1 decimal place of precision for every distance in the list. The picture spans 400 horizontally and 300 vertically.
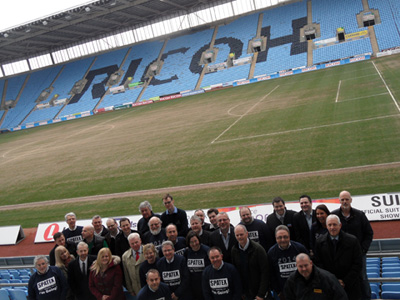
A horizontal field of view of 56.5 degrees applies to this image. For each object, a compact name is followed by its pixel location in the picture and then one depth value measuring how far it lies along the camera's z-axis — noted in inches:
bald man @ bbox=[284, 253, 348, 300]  201.0
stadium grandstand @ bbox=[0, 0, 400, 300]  2230.6
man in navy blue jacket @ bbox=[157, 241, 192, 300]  250.5
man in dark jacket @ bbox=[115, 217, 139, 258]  310.7
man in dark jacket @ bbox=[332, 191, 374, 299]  263.1
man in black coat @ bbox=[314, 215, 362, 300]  226.8
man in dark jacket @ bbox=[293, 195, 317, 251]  284.5
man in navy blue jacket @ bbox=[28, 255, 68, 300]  268.1
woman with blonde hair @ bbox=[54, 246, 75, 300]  287.3
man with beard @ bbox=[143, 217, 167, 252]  299.1
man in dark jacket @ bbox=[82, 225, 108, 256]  313.1
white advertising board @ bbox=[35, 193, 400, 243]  450.9
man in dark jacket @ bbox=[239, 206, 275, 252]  278.5
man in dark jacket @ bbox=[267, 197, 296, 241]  293.7
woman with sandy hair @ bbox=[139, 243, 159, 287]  253.1
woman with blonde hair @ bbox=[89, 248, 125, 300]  259.0
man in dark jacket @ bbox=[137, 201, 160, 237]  343.3
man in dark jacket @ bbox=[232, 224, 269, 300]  237.0
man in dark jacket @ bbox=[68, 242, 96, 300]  276.8
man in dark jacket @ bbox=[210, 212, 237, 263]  268.2
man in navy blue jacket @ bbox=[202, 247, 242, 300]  233.0
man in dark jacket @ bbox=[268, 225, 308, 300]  236.2
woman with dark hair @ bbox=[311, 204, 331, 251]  264.4
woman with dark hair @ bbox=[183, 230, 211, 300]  257.6
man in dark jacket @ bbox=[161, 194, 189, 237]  347.6
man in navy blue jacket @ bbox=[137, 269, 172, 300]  226.7
